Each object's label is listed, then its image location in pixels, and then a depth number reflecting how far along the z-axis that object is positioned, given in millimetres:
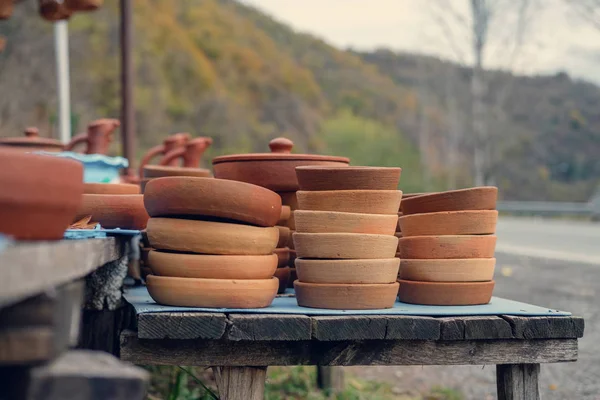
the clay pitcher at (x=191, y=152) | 3299
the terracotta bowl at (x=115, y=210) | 2221
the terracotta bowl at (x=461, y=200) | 2262
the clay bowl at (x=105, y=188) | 2320
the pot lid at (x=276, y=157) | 2447
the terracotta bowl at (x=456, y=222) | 2260
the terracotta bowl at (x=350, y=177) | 2109
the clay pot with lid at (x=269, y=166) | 2447
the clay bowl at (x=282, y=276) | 2488
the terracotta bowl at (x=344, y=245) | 2057
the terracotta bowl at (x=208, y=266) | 1988
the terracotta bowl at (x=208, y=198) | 1959
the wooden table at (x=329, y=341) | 1883
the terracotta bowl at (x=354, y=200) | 2102
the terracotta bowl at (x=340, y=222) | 2080
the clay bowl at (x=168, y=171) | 2818
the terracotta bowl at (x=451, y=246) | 2248
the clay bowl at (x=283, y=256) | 2457
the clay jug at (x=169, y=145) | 3543
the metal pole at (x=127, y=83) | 6223
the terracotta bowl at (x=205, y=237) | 1994
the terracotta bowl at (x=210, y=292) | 1974
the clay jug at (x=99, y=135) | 3289
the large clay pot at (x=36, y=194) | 1044
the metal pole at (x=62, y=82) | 7188
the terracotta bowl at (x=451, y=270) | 2232
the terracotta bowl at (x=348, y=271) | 2051
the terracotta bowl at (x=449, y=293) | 2219
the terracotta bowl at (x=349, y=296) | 2045
